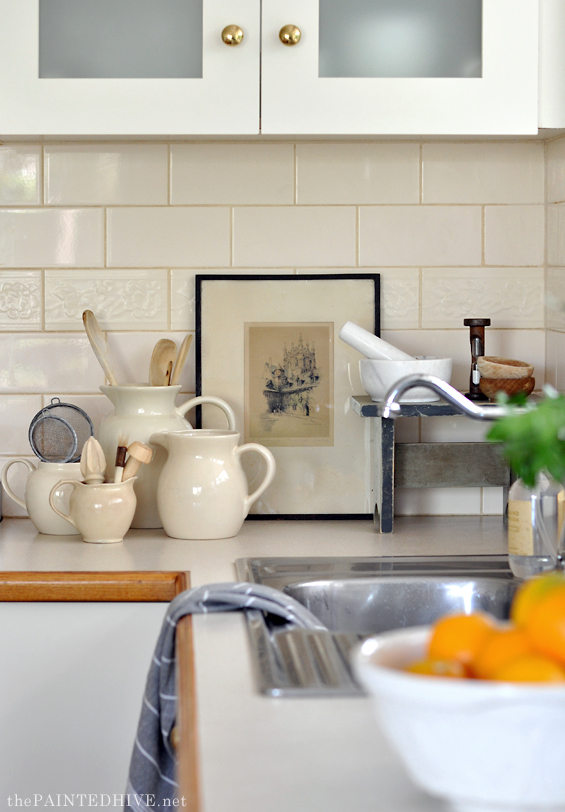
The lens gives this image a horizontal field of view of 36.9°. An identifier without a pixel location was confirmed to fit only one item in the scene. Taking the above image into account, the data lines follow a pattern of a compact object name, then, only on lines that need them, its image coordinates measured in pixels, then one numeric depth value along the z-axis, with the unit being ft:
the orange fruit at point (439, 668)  1.55
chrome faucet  3.18
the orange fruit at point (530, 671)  1.50
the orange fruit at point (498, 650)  1.54
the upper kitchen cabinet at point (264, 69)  4.39
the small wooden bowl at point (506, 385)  4.91
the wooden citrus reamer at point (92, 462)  4.57
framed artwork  5.33
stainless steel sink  3.96
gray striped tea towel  3.14
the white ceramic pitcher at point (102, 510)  4.49
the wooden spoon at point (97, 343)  5.05
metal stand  5.20
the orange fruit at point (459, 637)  1.60
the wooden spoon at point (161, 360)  5.10
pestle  4.80
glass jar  3.90
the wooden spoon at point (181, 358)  5.15
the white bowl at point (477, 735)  1.47
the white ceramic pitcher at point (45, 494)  4.73
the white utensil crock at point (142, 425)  4.87
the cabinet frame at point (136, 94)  4.37
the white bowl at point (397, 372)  4.75
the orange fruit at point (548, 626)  1.55
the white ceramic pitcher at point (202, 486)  4.59
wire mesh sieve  5.15
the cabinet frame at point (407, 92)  4.38
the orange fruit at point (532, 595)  1.63
